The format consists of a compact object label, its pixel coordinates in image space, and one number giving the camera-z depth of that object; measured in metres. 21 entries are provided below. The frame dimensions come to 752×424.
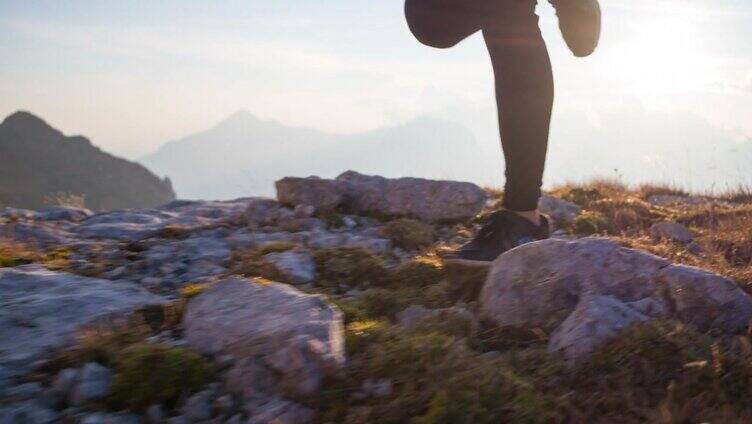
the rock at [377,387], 1.79
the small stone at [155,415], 1.73
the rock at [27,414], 1.71
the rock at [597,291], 2.21
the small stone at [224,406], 1.77
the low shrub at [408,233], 4.17
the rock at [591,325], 2.01
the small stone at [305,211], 5.04
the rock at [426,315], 2.35
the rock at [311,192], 5.25
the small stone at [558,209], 5.06
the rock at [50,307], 2.08
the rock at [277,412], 1.69
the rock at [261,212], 4.91
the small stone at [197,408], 1.75
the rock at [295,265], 3.04
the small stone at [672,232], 4.38
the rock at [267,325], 1.86
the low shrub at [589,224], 4.76
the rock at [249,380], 1.83
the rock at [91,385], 1.79
